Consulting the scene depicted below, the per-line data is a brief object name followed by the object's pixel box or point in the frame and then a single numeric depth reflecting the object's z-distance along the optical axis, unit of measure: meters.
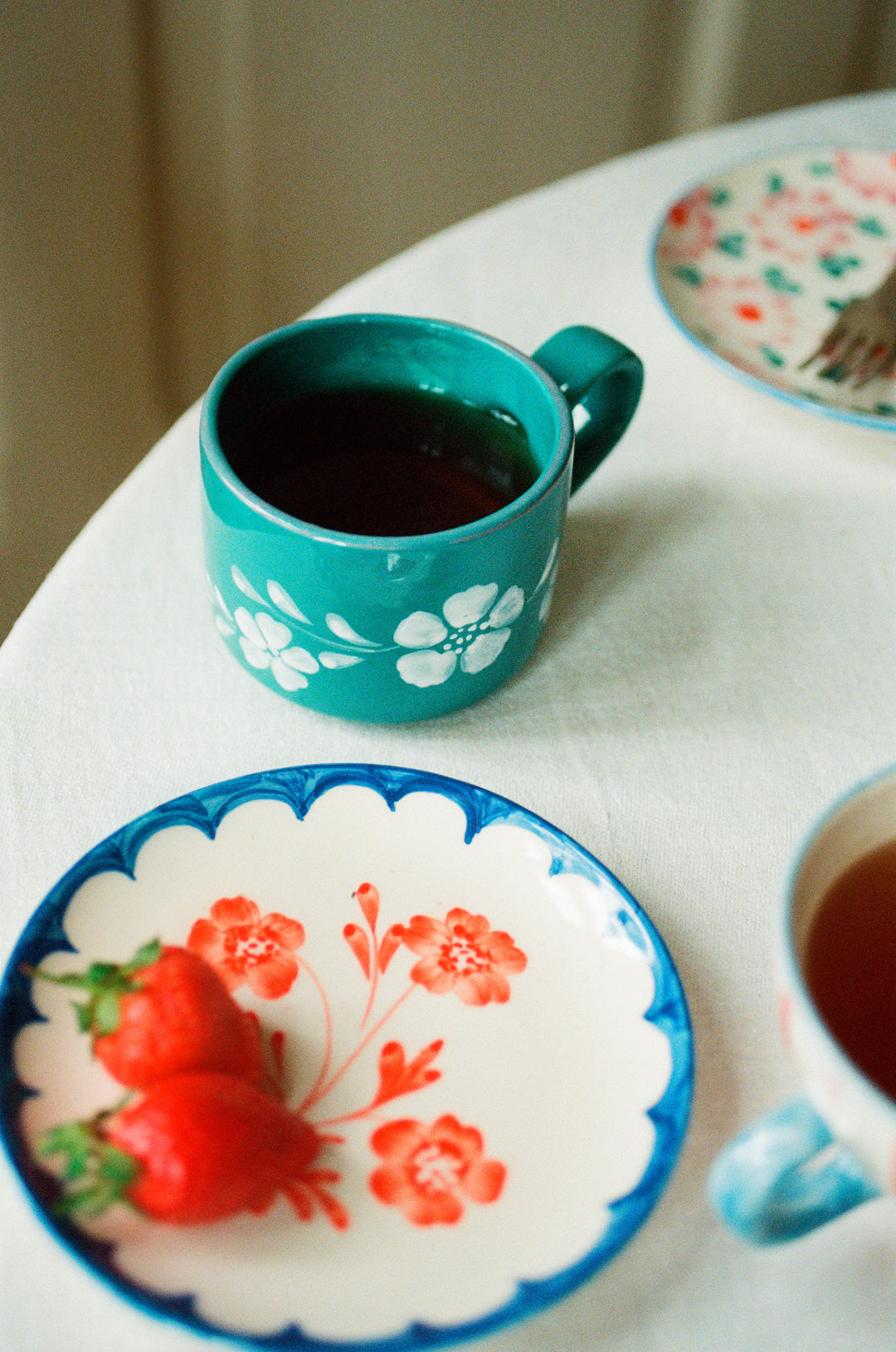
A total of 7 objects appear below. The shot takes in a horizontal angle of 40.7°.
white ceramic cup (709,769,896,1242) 0.31
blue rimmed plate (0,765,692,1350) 0.35
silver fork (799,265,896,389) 0.73
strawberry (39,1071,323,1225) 0.34
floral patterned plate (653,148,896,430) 0.73
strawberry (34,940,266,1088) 0.37
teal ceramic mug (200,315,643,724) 0.47
